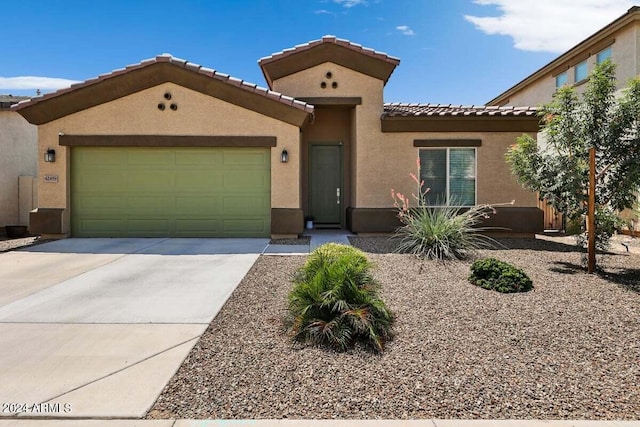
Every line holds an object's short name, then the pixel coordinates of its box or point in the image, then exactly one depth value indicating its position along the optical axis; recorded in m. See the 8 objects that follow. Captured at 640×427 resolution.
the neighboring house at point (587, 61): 13.82
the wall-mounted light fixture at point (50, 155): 11.21
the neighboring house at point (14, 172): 14.07
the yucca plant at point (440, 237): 8.36
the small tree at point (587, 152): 7.23
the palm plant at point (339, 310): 4.24
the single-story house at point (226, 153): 11.23
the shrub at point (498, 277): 6.21
